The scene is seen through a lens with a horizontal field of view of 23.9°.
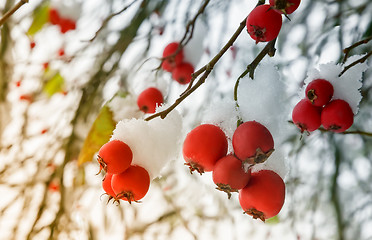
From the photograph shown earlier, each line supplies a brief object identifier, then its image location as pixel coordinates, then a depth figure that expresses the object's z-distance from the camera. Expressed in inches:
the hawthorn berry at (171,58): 12.9
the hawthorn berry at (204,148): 9.2
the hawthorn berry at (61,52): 19.5
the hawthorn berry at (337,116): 9.8
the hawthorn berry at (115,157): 9.2
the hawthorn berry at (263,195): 9.1
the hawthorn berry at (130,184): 9.3
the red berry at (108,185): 9.6
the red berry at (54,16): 16.9
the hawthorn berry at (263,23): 9.5
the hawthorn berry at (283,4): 9.0
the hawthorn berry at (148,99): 11.9
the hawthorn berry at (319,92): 9.9
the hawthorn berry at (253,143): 8.9
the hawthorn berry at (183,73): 12.8
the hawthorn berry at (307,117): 10.0
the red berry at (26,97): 53.2
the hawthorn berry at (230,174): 8.9
